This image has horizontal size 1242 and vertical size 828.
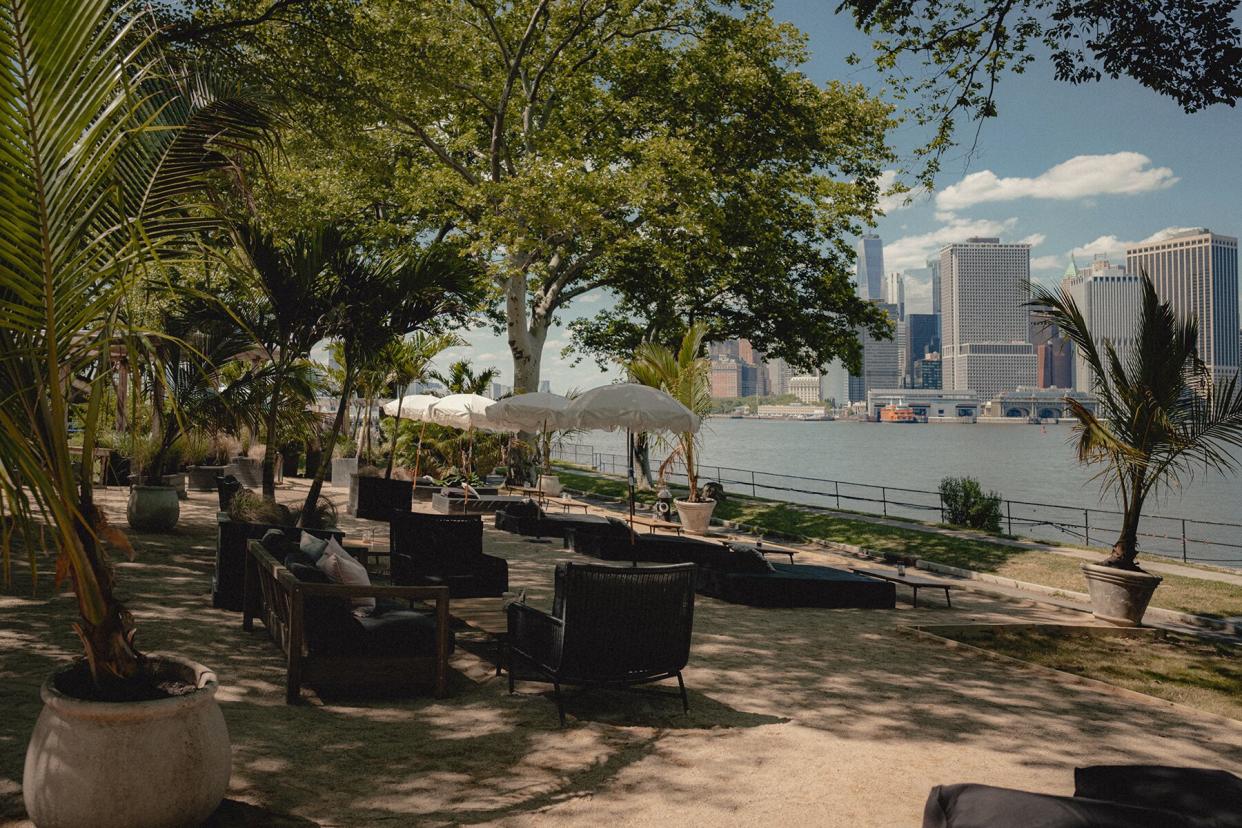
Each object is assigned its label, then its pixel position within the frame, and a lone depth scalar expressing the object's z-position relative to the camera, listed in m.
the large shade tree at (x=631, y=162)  19.69
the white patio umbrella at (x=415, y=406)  19.30
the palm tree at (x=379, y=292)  11.47
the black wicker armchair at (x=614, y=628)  5.61
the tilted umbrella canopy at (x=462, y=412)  17.95
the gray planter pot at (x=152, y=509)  12.43
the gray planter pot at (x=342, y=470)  21.80
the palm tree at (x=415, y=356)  21.53
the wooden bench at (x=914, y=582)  10.59
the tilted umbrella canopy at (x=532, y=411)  14.87
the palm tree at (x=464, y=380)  28.72
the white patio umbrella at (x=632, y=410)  12.05
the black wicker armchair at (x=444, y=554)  8.76
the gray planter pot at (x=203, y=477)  19.83
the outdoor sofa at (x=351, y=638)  5.54
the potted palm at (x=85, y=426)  2.85
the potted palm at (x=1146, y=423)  9.92
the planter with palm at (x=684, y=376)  18.98
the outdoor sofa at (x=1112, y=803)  2.74
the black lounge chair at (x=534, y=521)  15.33
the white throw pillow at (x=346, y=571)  6.41
